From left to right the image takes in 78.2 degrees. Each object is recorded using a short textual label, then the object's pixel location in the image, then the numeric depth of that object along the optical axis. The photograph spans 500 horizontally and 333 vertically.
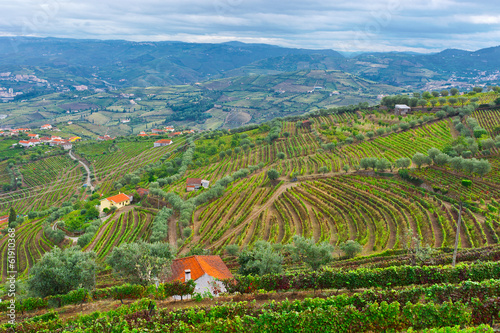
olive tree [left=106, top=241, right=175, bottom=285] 32.03
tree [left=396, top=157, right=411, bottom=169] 67.62
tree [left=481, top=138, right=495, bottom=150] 69.56
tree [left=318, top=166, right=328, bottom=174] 76.12
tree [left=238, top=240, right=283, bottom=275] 33.22
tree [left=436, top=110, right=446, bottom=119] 102.06
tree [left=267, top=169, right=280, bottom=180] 75.72
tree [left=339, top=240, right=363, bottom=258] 40.22
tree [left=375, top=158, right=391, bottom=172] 69.12
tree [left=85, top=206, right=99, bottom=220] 79.78
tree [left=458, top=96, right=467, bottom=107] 108.19
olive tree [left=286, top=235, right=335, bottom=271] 33.34
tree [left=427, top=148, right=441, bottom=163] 66.50
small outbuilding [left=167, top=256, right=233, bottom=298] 32.50
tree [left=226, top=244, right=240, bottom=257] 46.99
